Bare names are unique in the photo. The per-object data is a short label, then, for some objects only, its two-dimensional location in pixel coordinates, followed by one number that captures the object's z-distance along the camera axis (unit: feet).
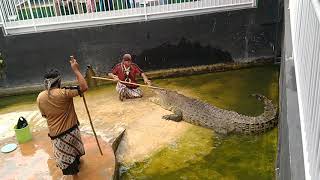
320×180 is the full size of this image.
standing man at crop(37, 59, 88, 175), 12.87
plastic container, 16.93
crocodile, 17.28
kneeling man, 20.72
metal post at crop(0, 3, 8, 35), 22.55
